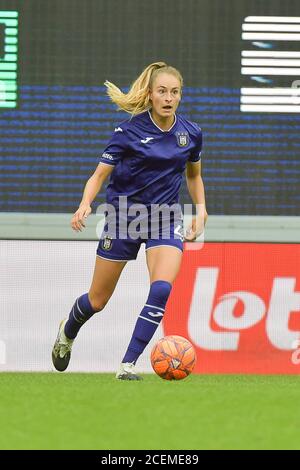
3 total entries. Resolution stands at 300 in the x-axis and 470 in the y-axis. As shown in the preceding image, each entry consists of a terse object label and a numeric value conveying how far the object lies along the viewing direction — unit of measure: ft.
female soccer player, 51.39
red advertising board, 64.75
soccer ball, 51.16
